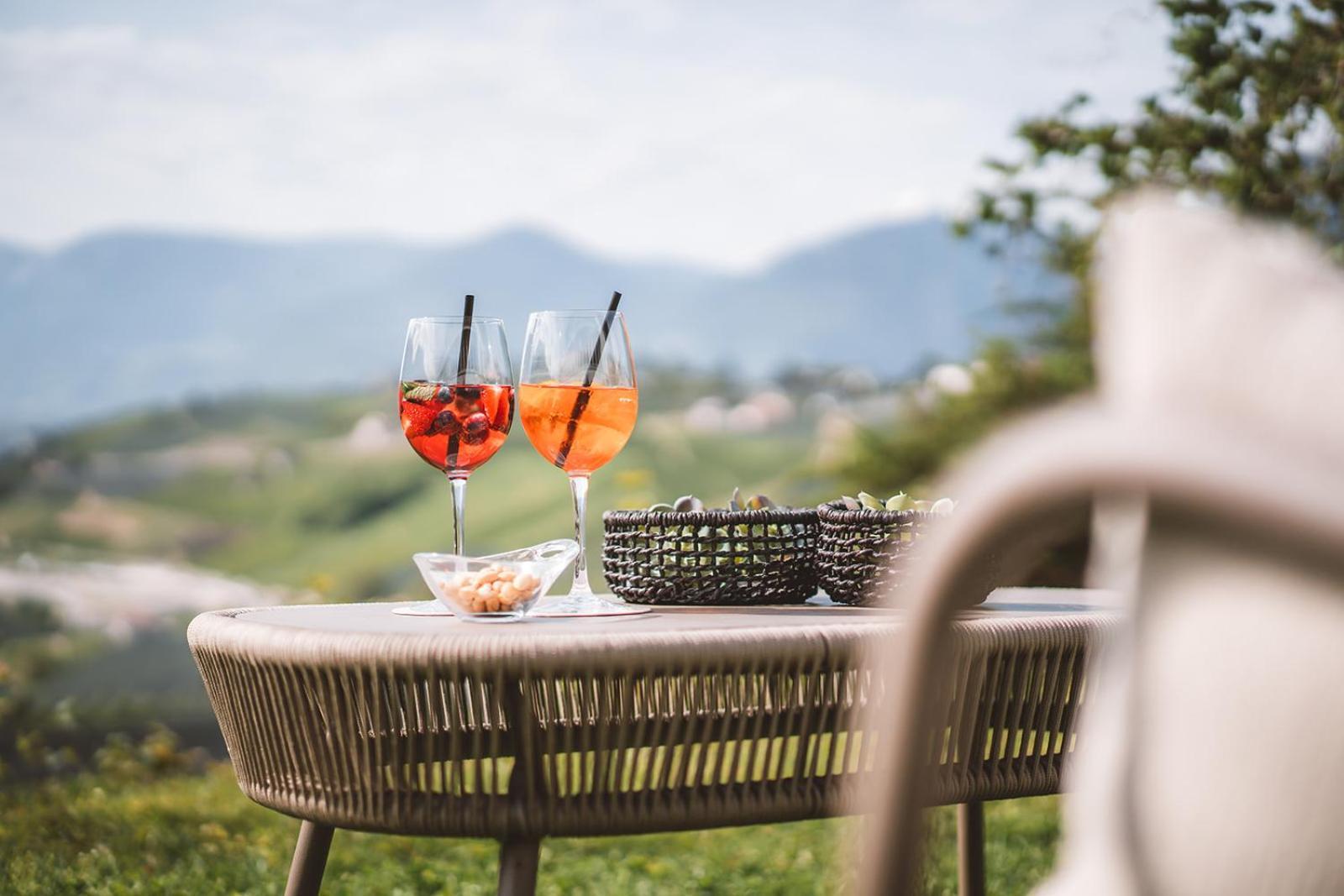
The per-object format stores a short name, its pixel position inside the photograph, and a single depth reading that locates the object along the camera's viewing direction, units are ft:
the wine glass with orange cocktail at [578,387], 5.06
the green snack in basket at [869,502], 5.30
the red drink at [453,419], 5.06
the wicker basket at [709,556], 5.22
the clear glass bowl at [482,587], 4.39
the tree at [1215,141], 11.45
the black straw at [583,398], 5.06
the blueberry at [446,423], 5.05
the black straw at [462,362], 5.05
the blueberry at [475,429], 5.07
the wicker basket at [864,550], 4.95
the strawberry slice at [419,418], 5.07
